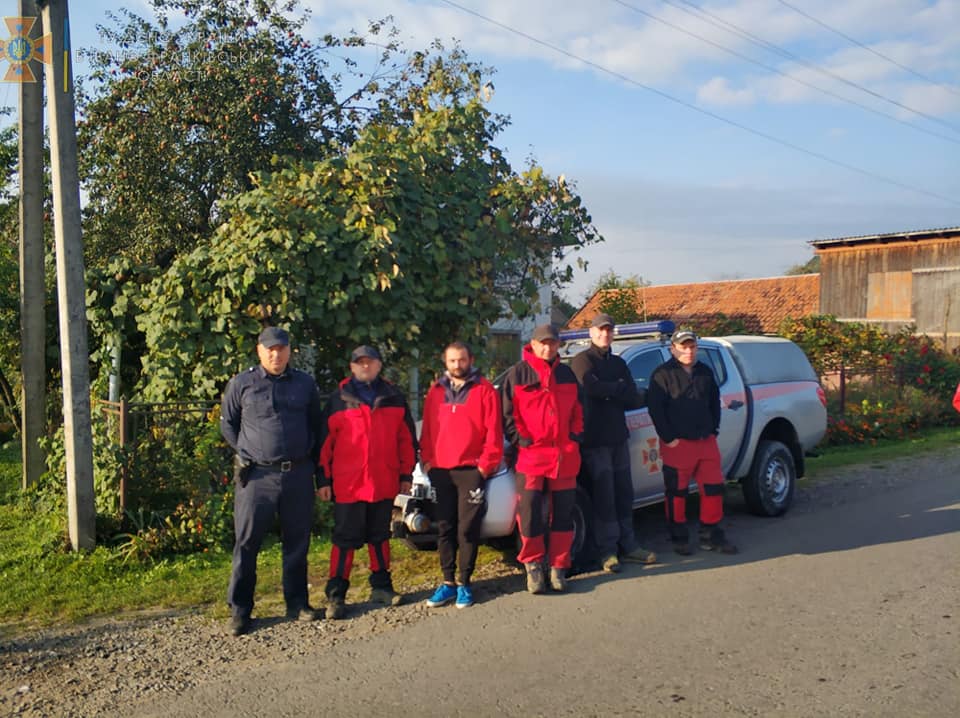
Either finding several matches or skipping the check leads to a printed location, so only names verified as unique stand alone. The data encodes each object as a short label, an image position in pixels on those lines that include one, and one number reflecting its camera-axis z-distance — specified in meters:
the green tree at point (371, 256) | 7.89
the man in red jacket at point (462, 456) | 6.00
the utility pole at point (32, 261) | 8.99
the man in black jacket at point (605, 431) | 6.78
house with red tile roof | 29.12
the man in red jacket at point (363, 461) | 5.89
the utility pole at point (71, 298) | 7.04
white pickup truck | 7.61
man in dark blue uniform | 5.61
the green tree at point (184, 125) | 11.72
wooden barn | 22.81
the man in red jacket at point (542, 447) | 6.22
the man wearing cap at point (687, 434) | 7.13
